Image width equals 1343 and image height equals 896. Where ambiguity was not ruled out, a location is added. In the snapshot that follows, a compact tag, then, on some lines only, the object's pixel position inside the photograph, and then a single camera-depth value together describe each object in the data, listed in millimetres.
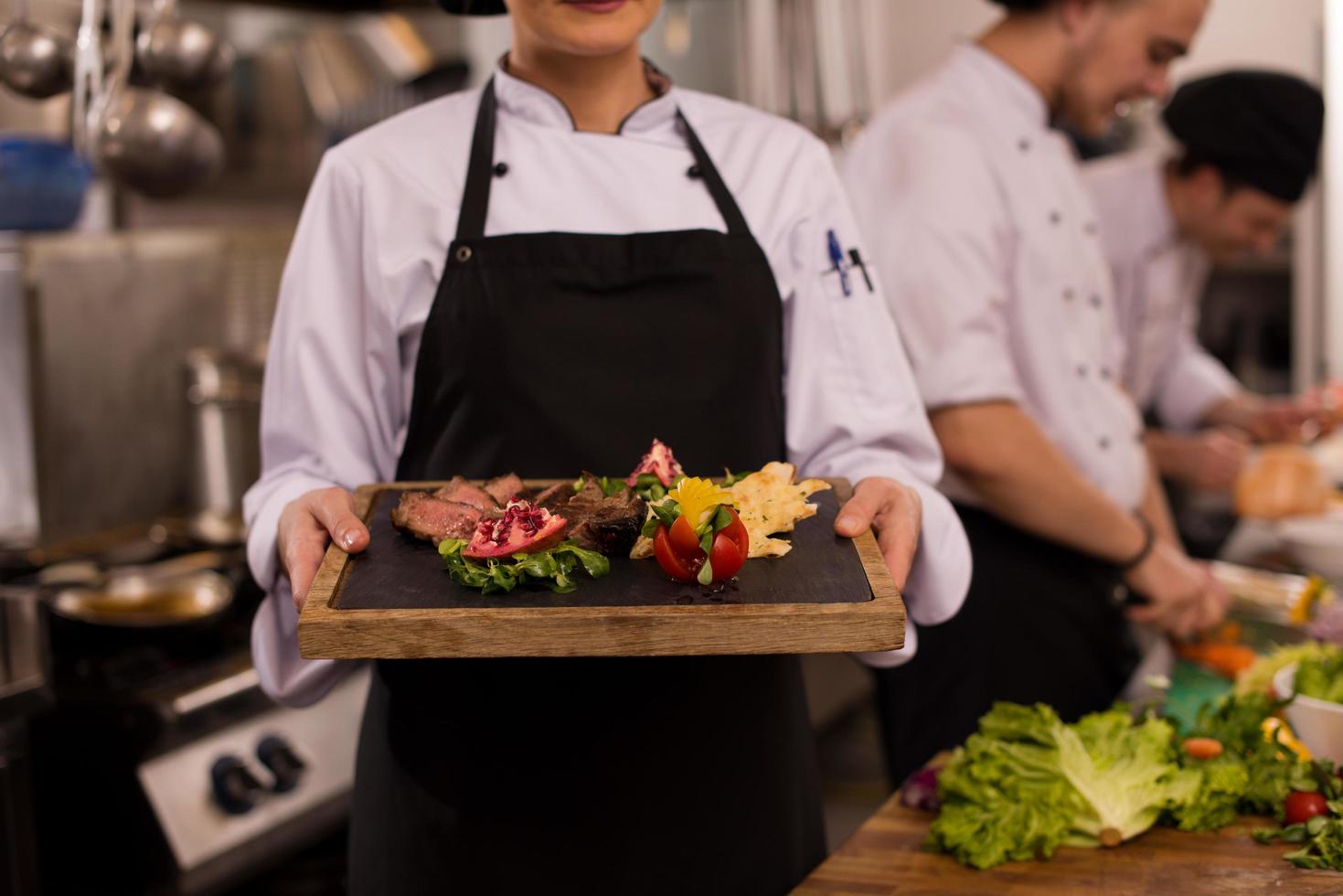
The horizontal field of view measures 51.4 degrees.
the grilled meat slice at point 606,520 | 1210
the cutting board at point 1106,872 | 1306
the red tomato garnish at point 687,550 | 1141
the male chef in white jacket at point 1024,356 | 2062
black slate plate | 1106
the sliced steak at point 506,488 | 1310
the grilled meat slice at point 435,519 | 1224
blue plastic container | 2814
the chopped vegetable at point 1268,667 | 1888
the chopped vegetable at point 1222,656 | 2277
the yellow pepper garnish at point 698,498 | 1179
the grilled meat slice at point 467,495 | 1270
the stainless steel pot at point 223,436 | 2961
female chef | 1440
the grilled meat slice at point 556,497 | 1262
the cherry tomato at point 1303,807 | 1393
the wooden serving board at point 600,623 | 1067
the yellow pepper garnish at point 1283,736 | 1516
